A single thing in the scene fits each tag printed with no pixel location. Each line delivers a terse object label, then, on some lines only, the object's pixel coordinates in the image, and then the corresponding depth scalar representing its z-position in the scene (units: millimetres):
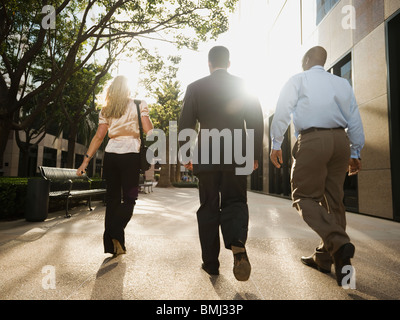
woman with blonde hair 2859
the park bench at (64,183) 5756
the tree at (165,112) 23250
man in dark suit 2324
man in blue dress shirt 2260
